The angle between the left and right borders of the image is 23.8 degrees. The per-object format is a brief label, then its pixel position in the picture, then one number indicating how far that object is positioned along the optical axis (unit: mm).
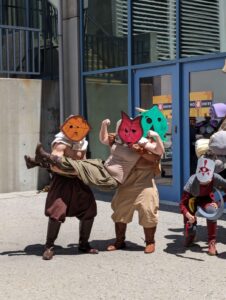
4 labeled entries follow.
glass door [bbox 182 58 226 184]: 7461
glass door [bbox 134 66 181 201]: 8031
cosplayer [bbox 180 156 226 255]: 5227
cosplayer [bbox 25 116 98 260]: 5156
